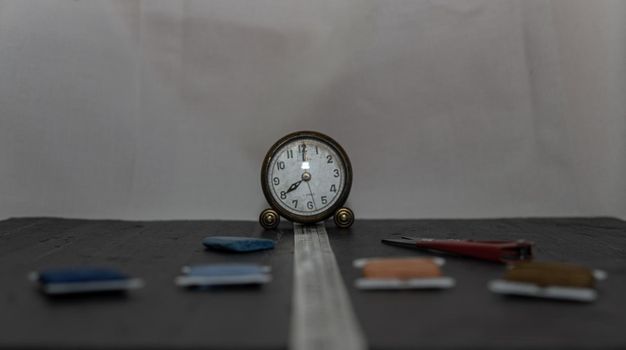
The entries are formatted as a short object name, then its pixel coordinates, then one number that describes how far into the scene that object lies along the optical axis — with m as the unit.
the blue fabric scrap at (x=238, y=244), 0.37
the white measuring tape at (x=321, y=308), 0.22
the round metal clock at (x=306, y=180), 0.46
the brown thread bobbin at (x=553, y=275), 0.26
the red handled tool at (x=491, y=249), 0.33
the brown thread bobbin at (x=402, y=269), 0.28
